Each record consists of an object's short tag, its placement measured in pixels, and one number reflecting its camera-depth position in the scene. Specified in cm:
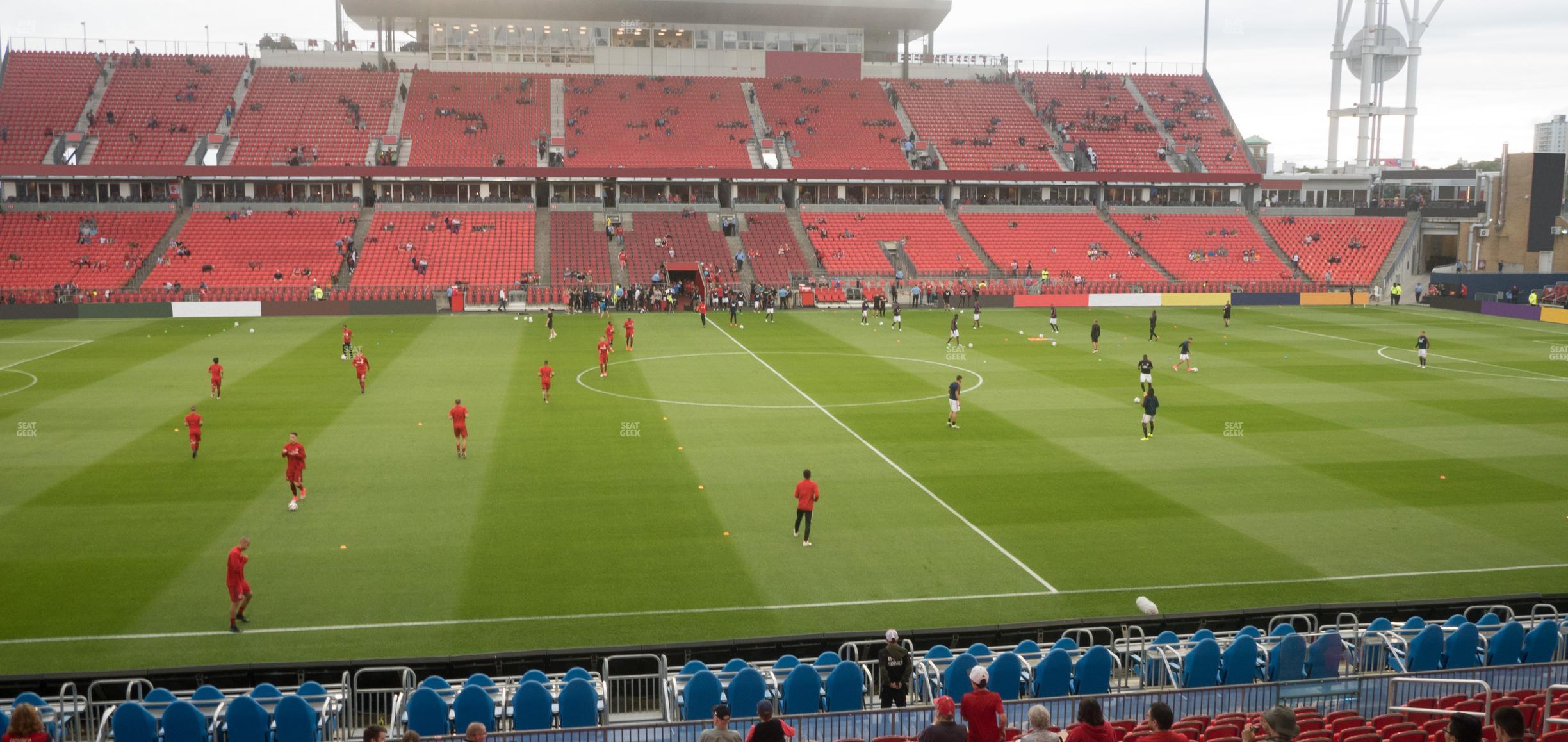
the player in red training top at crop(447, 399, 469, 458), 2477
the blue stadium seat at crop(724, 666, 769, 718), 1182
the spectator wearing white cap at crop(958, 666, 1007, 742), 938
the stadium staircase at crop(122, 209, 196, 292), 5946
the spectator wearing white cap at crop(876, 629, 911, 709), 1224
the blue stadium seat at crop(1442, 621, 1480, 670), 1318
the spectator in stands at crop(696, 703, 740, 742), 845
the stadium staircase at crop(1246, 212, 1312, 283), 7175
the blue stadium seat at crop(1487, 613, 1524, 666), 1309
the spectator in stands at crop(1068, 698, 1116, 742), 828
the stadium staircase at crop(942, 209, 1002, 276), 6900
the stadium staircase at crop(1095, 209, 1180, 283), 7056
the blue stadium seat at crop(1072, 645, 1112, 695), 1248
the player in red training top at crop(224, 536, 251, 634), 1527
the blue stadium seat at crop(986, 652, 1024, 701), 1237
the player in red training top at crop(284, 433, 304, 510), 2081
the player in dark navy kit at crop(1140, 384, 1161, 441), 2720
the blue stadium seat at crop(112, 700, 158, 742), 1050
